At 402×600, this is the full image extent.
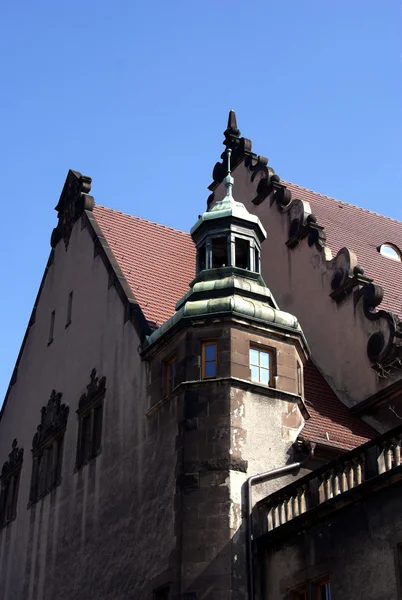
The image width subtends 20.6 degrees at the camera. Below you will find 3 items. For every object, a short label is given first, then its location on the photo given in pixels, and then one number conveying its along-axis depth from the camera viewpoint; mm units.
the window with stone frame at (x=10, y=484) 25859
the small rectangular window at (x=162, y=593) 17344
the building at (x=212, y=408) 16516
